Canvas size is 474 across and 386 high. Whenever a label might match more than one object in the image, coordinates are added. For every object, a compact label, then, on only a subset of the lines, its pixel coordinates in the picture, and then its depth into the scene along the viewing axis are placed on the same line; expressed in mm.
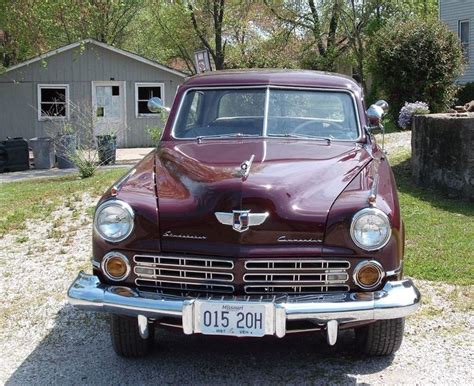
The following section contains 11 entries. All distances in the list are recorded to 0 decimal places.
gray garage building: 22438
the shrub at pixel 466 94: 22453
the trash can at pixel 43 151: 18859
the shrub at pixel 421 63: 16359
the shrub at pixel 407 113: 14250
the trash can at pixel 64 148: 17719
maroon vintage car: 3557
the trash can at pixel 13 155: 18375
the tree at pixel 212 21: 26105
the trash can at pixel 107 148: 16531
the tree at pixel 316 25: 28312
